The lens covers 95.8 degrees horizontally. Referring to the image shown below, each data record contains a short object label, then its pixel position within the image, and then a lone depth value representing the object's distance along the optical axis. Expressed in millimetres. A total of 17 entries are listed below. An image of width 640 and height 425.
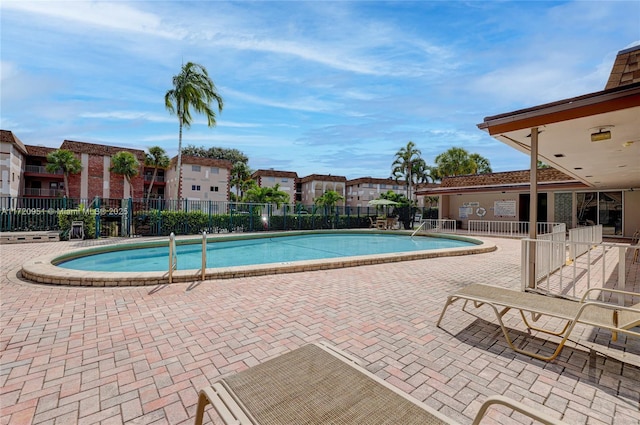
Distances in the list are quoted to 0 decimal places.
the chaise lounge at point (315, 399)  1335
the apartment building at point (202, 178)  35812
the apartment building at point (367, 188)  50000
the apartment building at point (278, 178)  45125
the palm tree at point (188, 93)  17859
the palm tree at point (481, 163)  36147
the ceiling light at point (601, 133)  4754
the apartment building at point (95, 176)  33000
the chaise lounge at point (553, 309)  2526
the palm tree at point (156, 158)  35781
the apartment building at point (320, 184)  48219
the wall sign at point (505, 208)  17875
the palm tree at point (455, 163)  30266
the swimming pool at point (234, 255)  5320
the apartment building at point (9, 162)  25016
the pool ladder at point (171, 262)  5199
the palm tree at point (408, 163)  36031
